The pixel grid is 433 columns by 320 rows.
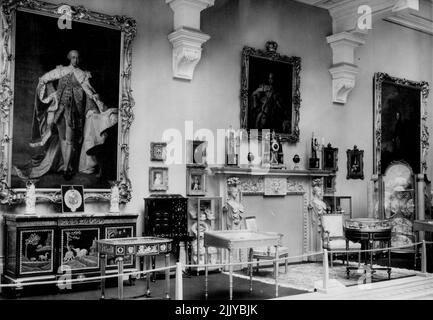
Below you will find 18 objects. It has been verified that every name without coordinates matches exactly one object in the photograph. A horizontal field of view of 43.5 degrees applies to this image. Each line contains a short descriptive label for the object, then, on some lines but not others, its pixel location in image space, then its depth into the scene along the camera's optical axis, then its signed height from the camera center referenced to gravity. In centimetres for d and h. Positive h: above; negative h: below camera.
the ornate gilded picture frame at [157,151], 870 +58
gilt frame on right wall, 1231 +156
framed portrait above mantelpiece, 997 +183
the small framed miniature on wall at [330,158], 1120 +63
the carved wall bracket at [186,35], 876 +246
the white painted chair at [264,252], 881 -104
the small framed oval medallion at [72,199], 764 -18
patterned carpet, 820 -143
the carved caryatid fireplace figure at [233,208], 916 -34
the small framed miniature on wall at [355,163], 1173 +55
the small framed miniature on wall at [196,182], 907 +9
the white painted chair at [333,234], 944 -81
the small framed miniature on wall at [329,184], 1117 +9
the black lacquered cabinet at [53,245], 691 -77
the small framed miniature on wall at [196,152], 909 +59
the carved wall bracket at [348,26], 1083 +336
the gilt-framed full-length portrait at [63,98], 740 +128
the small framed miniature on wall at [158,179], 867 +13
